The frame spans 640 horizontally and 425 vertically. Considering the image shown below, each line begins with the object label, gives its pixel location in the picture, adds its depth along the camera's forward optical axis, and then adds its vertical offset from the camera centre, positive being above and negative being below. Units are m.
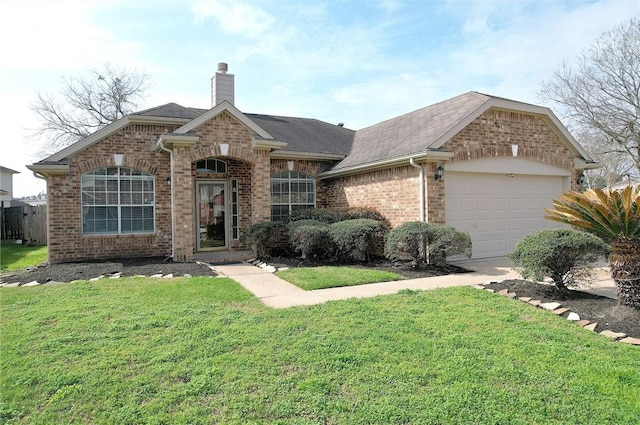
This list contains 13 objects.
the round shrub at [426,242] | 9.82 -0.64
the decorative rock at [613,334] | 5.32 -1.58
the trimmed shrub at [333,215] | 13.09 +0.08
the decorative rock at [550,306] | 6.55 -1.47
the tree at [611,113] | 26.20 +6.64
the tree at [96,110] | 30.12 +8.45
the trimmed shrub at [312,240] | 11.07 -0.59
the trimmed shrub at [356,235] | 10.76 -0.47
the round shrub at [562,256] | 7.11 -0.74
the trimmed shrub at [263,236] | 11.78 -0.50
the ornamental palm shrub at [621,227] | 6.12 -0.22
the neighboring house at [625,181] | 31.44 +2.35
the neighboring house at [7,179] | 37.21 +4.02
